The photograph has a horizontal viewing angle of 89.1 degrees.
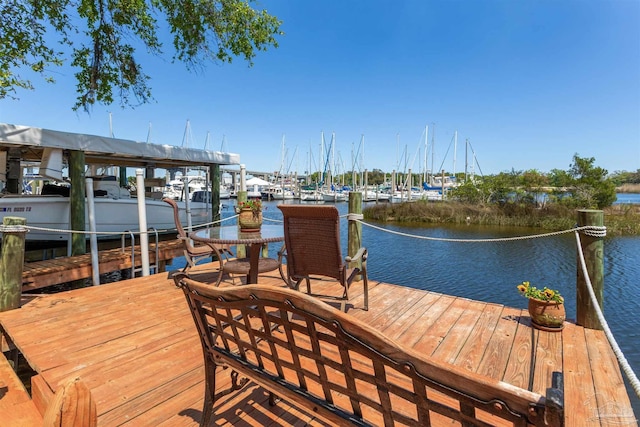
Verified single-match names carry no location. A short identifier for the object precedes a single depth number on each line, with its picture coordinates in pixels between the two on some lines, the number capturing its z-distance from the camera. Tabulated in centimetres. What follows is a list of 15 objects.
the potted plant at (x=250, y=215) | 357
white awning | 491
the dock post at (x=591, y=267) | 257
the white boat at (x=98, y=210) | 679
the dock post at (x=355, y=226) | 385
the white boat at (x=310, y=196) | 4100
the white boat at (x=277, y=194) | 4441
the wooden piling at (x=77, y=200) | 549
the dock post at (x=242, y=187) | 543
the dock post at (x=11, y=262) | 277
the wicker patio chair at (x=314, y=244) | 252
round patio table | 303
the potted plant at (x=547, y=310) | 254
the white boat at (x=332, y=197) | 3914
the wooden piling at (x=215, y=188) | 820
